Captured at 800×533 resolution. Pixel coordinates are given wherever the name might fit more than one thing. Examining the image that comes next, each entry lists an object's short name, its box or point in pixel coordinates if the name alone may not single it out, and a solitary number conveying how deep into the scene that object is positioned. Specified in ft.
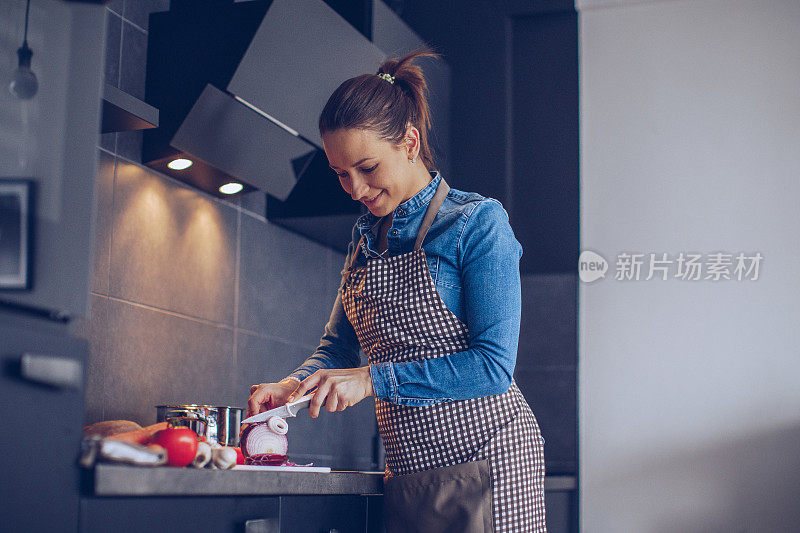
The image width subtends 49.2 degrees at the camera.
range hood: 6.00
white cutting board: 3.61
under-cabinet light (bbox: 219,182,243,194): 6.88
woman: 4.10
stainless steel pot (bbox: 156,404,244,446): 4.75
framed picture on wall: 2.70
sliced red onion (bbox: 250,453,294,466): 4.17
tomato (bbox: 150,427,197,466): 3.22
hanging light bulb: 2.86
